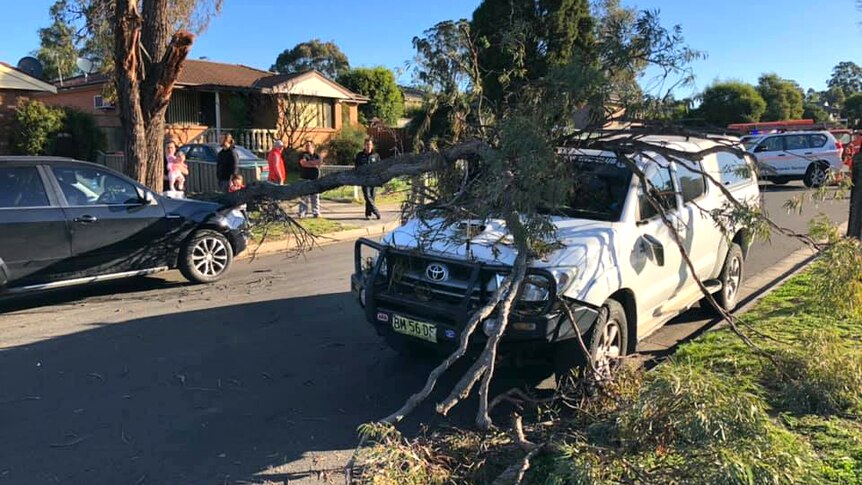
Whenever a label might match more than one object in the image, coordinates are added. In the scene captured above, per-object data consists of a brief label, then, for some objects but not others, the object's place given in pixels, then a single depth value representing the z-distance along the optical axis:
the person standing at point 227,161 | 13.31
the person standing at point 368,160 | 14.10
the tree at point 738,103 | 47.00
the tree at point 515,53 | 5.43
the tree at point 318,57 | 66.38
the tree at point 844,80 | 73.56
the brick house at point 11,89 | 18.70
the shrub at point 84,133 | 21.09
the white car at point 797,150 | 22.39
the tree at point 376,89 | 38.31
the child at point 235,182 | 11.85
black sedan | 7.24
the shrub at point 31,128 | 19.80
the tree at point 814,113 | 57.83
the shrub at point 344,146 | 31.14
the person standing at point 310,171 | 14.64
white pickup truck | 4.45
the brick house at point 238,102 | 29.58
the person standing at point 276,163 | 14.35
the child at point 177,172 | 13.49
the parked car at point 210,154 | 20.98
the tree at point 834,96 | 77.05
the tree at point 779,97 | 52.53
